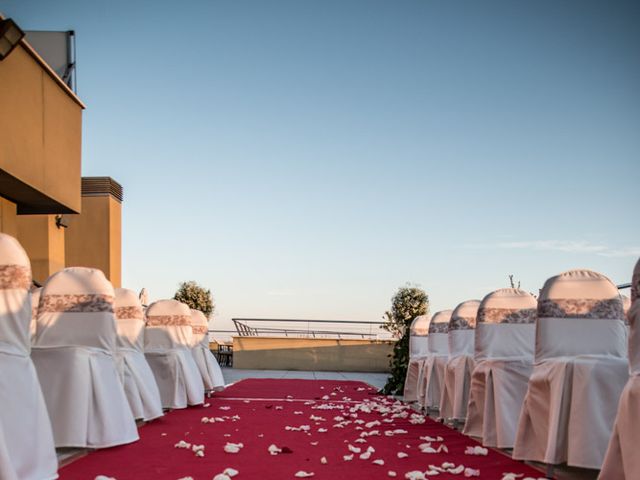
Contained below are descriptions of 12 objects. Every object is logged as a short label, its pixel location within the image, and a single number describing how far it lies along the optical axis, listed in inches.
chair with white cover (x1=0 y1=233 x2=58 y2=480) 127.3
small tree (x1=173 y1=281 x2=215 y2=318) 791.7
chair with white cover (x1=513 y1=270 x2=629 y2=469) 141.3
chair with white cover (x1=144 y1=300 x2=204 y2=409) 295.7
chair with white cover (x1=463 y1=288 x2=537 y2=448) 194.7
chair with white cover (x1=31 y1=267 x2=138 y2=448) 175.5
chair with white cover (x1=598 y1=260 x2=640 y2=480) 108.0
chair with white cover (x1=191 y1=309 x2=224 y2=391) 356.5
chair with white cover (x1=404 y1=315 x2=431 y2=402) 353.1
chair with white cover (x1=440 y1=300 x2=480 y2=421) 244.8
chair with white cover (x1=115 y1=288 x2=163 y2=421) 227.6
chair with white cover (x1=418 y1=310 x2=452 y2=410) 296.7
